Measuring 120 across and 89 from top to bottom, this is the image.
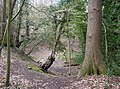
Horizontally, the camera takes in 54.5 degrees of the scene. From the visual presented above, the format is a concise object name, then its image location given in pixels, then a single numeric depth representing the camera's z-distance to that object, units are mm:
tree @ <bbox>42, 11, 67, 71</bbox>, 6596
